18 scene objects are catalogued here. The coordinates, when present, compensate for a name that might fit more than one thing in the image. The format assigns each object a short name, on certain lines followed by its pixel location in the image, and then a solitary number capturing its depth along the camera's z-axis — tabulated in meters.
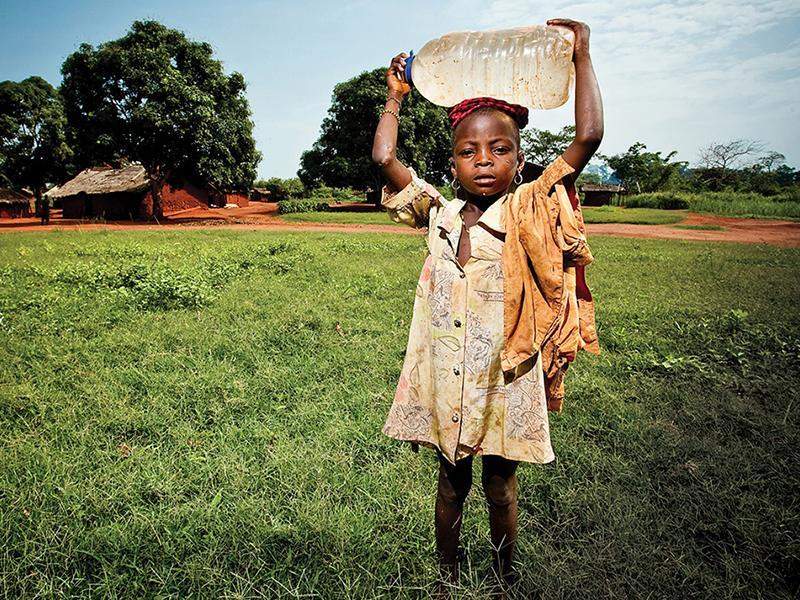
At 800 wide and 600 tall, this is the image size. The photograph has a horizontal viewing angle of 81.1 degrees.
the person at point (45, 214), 25.13
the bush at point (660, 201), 33.72
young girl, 1.52
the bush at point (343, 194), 37.69
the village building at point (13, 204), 35.22
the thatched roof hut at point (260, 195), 45.56
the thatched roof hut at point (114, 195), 29.02
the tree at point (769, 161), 44.44
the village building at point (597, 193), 45.53
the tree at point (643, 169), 45.78
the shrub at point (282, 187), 42.09
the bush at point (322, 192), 36.69
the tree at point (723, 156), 46.53
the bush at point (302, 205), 31.59
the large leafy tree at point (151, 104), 22.30
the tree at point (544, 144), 52.72
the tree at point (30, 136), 33.94
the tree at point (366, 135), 31.81
